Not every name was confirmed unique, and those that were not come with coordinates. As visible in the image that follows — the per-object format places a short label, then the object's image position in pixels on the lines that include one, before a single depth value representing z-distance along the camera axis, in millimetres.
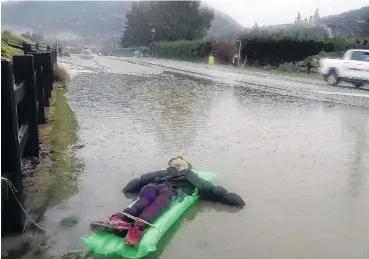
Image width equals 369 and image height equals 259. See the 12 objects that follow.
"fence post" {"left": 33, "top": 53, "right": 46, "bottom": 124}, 7695
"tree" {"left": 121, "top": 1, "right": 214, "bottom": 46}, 61281
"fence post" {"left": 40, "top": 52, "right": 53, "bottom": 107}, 9797
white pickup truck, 18653
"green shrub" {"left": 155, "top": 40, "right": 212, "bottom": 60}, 47881
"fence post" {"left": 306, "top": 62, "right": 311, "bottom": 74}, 28525
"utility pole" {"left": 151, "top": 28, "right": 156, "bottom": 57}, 66812
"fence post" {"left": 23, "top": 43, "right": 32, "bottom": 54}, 9938
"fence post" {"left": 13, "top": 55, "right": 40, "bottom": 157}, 5191
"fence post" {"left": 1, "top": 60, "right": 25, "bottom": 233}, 3498
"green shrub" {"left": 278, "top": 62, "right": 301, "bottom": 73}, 30469
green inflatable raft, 3264
